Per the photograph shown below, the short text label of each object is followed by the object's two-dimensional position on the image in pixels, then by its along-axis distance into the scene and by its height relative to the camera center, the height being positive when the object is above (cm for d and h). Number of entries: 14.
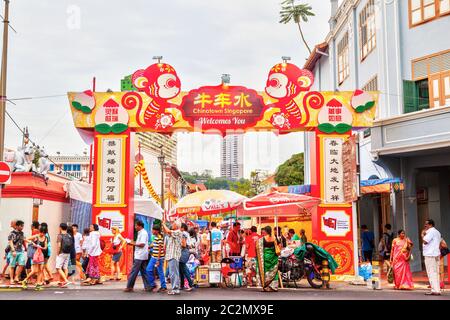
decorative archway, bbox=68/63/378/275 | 1703 +333
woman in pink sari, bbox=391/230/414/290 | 1414 -111
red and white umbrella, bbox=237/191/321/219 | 1520 +58
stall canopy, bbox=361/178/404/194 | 1825 +128
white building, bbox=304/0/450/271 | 1817 +402
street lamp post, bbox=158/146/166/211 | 3452 +397
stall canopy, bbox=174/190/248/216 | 1584 +58
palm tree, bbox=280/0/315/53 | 4219 +1645
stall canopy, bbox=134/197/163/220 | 2003 +58
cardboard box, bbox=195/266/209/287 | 1465 -143
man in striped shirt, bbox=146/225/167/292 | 1333 -90
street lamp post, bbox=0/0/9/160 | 1440 +355
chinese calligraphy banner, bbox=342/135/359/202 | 1573 +157
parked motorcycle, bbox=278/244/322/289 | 1431 -119
